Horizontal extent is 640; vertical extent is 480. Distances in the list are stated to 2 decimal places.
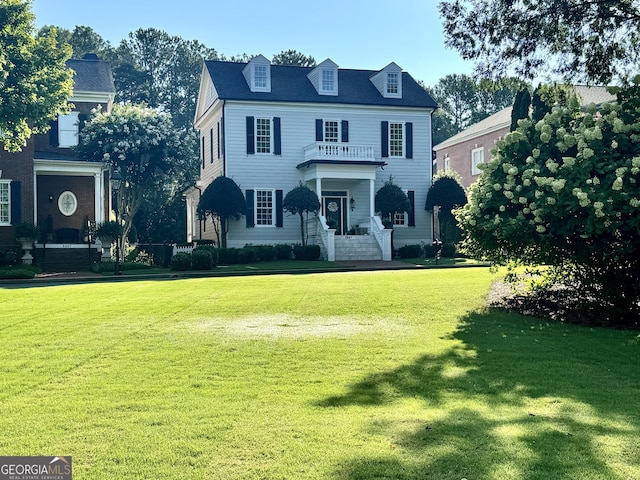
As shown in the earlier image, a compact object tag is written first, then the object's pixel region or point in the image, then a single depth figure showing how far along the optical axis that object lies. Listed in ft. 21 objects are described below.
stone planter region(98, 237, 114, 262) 83.15
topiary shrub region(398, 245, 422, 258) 93.50
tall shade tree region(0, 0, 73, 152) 70.08
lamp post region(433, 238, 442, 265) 88.18
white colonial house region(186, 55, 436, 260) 94.79
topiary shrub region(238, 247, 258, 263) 84.23
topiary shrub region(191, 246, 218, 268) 76.89
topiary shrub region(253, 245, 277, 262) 86.48
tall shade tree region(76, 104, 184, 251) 89.61
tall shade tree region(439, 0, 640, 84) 37.60
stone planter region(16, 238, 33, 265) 80.18
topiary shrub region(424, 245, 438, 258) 94.94
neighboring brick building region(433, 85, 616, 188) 125.70
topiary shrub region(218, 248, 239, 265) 83.61
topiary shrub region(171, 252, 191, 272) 75.10
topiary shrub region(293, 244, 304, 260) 88.58
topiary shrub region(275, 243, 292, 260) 88.63
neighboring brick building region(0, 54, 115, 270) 83.46
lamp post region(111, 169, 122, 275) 91.50
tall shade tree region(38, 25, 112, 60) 176.65
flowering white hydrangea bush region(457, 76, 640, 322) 29.81
